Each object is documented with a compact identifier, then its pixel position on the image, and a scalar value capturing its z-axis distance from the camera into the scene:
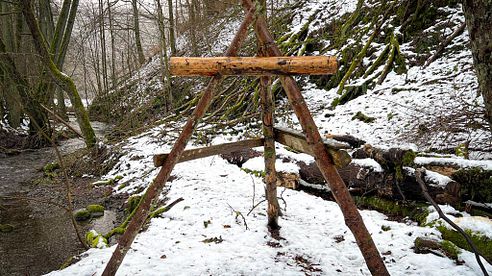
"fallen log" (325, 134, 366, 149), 5.42
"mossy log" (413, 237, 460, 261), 3.11
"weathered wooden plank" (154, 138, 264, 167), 2.90
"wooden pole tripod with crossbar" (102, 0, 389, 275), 2.63
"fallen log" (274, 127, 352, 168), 2.57
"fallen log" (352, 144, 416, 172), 4.10
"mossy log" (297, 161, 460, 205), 3.77
